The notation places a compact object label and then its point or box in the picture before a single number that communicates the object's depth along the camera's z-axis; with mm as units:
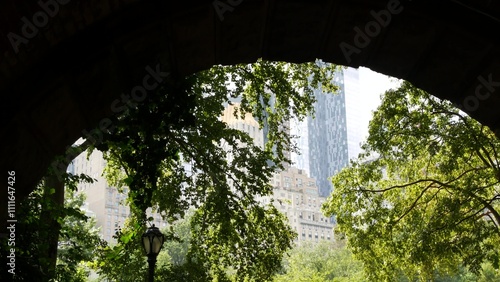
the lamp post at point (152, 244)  9508
